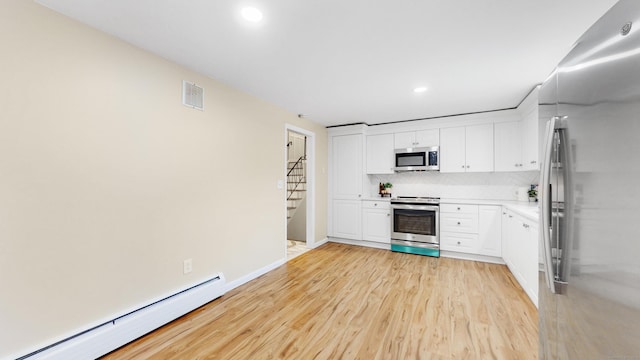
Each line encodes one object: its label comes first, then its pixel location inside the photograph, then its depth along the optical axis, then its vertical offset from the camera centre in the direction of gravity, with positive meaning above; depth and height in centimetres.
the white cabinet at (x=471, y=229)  387 -75
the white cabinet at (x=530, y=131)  318 +70
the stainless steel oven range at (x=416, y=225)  425 -75
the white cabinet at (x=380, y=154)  486 +54
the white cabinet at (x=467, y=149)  411 +56
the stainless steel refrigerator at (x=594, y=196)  68 -5
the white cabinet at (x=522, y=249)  251 -79
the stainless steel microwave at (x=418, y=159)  443 +42
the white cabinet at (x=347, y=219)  495 -74
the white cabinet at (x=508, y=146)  390 +55
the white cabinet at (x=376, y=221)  468 -74
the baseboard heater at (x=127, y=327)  167 -112
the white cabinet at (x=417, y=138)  447 +79
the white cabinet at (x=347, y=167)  501 +31
